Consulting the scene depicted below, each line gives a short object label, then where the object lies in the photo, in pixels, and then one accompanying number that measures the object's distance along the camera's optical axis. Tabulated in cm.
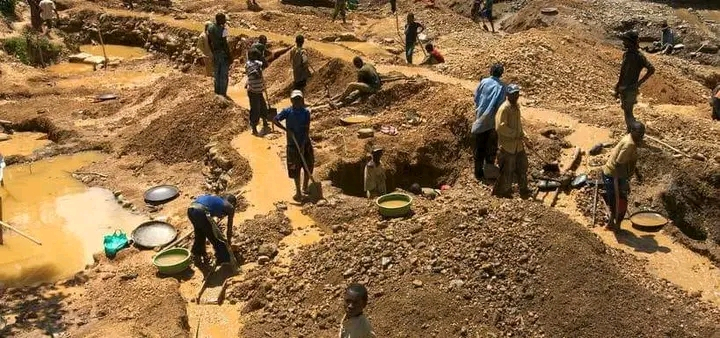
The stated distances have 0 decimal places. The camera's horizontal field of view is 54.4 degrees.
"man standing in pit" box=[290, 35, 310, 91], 1171
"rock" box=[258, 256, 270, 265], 777
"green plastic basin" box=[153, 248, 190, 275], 771
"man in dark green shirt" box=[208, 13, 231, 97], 1167
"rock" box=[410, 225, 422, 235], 720
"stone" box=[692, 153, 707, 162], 923
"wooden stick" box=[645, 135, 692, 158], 925
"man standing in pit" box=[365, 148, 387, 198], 903
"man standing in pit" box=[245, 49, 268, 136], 1079
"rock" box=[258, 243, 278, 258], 789
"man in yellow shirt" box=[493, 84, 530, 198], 796
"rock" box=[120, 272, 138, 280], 780
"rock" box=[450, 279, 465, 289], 634
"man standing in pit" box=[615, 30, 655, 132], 889
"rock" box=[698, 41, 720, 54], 1898
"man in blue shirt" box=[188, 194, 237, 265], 746
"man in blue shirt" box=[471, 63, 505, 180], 864
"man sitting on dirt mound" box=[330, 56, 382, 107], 1228
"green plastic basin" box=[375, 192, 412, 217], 809
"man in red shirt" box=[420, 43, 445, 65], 1477
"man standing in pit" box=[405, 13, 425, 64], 1509
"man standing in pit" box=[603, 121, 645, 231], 734
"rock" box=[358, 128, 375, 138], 1085
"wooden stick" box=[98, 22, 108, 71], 1811
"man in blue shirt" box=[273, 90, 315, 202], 853
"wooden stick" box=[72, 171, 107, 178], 1149
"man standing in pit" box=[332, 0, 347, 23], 2075
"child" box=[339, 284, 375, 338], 434
